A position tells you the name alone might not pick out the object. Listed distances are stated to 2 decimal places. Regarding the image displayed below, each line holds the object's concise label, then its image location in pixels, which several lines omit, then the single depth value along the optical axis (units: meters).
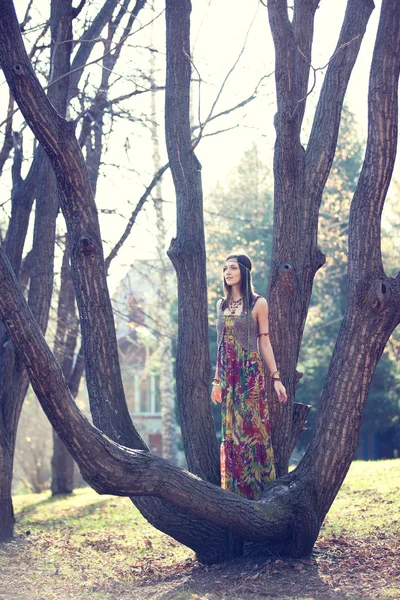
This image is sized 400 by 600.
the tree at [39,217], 8.62
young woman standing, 6.61
